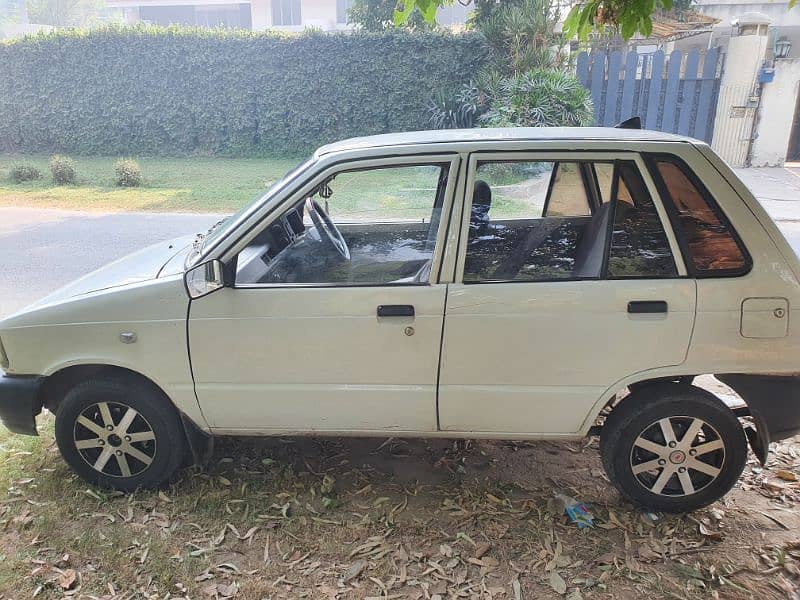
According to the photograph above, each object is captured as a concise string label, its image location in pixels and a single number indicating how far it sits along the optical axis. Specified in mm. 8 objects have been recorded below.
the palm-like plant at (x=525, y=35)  15148
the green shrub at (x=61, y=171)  14625
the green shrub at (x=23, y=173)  14938
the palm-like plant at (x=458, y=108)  15500
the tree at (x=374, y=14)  18328
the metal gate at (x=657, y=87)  14969
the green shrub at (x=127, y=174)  14312
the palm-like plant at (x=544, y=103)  13130
